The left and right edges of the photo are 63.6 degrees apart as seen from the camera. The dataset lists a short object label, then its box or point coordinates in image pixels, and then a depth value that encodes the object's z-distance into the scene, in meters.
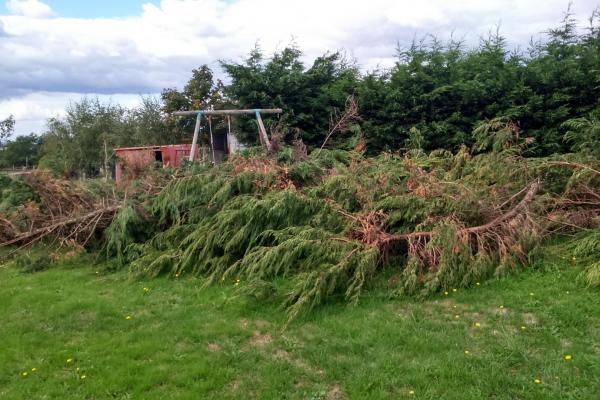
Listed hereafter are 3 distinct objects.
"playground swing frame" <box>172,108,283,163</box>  9.00
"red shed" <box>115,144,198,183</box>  7.52
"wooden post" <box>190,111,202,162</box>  9.04
